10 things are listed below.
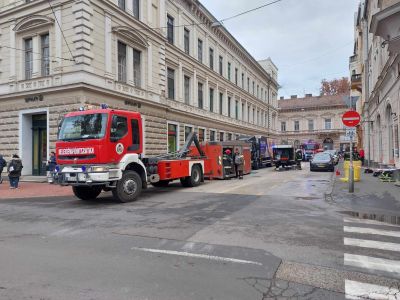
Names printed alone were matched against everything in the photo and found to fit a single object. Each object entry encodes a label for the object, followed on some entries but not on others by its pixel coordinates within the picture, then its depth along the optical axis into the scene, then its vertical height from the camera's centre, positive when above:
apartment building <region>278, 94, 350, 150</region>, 74.00 +7.16
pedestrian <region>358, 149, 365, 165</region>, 33.48 -0.14
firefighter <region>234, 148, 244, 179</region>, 21.31 -0.59
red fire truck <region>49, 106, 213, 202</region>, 10.97 +0.02
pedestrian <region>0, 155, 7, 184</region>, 19.09 -0.44
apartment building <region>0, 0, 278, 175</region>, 19.42 +5.62
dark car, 26.98 -0.79
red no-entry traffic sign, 13.34 +1.32
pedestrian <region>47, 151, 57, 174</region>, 18.18 -0.42
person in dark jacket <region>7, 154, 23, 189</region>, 16.47 -0.76
